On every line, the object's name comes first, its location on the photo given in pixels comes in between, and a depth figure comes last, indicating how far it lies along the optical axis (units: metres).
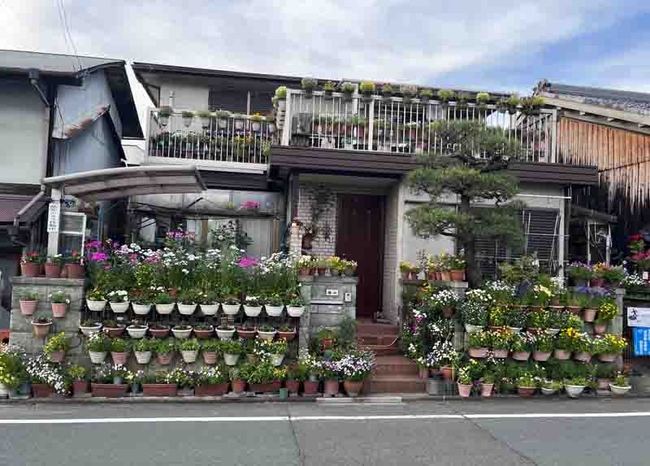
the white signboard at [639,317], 9.60
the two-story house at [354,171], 10.07
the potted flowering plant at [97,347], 7.49
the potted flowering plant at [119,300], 7.71
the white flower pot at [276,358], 7.75
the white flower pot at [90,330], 7.62
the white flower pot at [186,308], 7.76
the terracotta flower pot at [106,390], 7.42
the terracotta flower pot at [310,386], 7.71
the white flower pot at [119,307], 7.69
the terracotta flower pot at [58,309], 7.59
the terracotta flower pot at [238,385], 7.63
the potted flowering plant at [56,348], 7.36
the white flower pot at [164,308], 7.76
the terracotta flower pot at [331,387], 7.67
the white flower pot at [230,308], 7.85
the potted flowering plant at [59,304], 7.59
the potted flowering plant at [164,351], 7.61
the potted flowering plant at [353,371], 7.59
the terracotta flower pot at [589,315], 8.59
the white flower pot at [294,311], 7.97
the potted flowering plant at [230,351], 7.69
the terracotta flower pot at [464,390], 7.83
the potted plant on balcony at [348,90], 10.21
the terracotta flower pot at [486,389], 7.88
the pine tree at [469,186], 8.09
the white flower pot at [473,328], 8.01
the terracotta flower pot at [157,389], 7.48
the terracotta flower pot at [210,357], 7.66
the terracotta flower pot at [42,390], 7.32
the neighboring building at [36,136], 8.89
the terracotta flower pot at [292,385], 7.73
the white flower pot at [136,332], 7.66
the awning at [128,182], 8.01
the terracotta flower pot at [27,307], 7.54
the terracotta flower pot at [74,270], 7.83
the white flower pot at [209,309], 7.80
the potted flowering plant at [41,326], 7.50
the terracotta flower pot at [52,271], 7.77
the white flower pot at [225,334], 7.80
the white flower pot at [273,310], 7.93
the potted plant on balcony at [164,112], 12.48
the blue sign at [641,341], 9.48
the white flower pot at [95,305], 7.66
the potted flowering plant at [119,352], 7.53
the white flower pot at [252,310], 7.91
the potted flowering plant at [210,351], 7.66
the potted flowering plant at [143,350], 7.54
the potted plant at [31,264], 7.78
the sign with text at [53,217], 8.00
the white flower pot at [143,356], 7.56
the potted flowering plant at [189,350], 7.60
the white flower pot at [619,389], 8.25
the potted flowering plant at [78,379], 7.39
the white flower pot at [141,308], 7.71
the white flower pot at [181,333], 7.73
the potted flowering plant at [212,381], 7.53
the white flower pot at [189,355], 7.61
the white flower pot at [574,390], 7.98
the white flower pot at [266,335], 7.87
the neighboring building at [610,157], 12.12
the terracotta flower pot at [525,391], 7.96
